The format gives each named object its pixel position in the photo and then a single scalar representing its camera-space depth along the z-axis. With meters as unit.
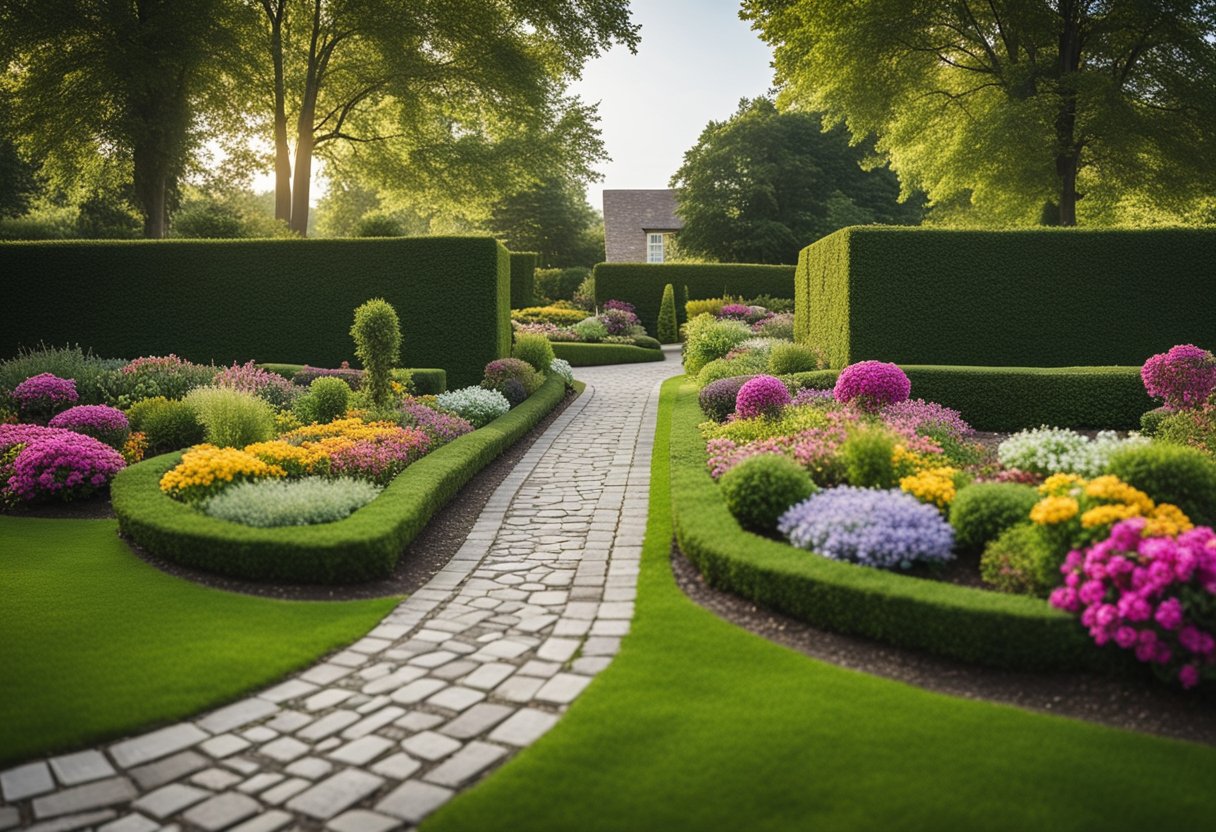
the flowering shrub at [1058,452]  7.02
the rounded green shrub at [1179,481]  5.52
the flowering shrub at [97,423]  9.97
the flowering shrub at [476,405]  12.58
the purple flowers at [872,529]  5.39
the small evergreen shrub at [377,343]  11.12
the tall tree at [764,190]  40.19
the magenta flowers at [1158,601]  3.97
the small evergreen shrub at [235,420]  9.42
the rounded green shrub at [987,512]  5.56
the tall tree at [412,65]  24.53
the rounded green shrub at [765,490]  6.33
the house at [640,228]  46.59
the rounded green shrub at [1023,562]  4.88
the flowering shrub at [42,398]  11.40
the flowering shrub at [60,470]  8.45
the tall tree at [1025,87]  19.55
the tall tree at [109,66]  20.64
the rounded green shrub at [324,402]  11.00
